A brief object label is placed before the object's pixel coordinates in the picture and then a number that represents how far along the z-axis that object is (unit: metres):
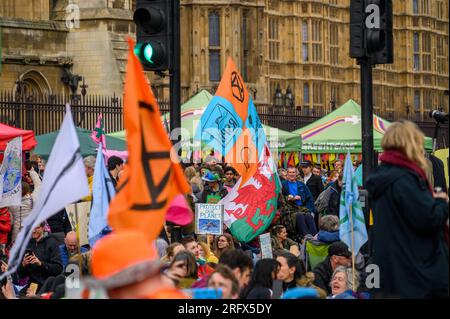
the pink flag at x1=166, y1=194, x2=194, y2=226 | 11.29
